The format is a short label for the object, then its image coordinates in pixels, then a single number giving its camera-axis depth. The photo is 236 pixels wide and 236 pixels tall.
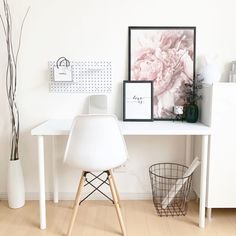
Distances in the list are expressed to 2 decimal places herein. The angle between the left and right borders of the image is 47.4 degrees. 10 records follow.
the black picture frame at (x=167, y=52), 2.34
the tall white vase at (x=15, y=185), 2.30
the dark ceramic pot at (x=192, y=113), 2.25
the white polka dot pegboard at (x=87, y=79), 2.38
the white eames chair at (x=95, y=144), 1.75
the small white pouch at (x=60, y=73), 2.35
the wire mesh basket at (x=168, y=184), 2.45
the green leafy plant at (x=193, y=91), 2.36
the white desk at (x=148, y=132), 1.94
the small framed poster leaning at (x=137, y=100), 2.36
